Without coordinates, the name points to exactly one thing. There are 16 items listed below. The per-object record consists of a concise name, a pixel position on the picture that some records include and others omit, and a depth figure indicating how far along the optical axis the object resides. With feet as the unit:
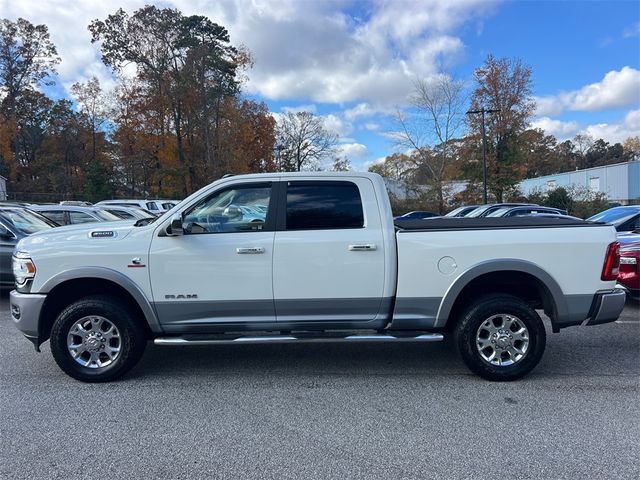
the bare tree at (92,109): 177.06
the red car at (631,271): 20.80
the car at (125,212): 48.20
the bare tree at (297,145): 201.87
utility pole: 106.11
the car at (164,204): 78.78
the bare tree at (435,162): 137.08
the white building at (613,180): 146.41
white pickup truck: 14.10
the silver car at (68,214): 35.22
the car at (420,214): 88.54
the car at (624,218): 30.55
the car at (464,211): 77.18
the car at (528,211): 59.77
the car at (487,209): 66.44
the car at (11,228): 25.34
